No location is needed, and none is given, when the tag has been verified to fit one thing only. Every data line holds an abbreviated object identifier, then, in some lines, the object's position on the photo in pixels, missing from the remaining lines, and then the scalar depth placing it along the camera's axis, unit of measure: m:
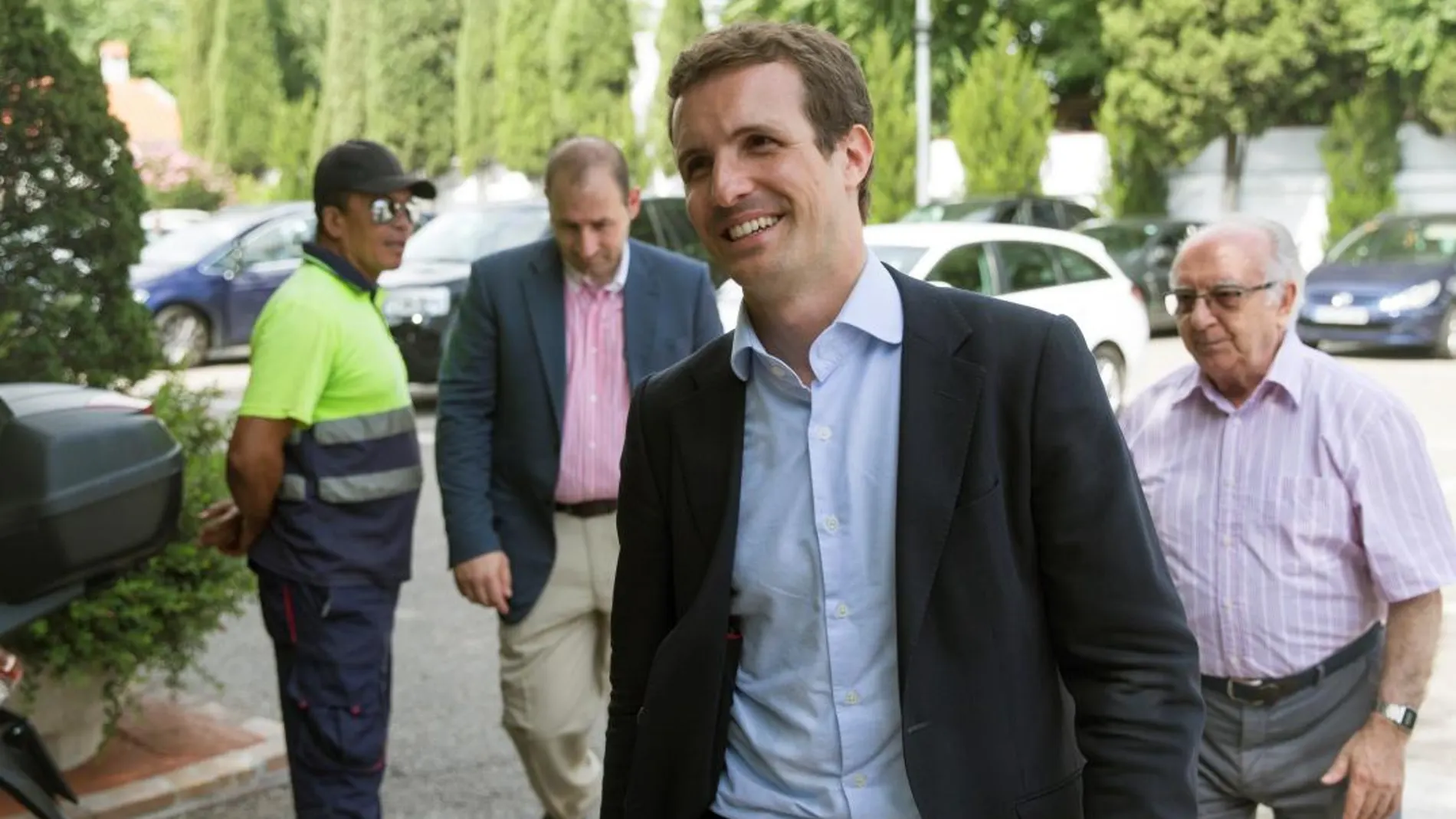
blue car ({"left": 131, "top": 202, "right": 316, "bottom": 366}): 16.84
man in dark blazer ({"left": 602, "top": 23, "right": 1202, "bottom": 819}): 1.97
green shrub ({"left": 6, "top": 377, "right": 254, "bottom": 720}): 4.90
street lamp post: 25.30
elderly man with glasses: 3.11
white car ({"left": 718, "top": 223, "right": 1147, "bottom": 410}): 12.05
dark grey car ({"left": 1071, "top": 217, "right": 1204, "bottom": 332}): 21.08
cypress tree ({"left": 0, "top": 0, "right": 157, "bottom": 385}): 5.19
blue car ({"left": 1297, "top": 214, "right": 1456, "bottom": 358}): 17.25
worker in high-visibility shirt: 4.14
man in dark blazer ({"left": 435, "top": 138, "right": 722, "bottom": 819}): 4.46
